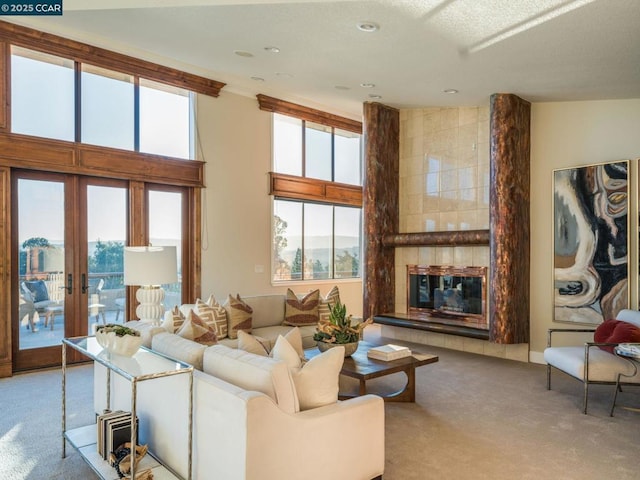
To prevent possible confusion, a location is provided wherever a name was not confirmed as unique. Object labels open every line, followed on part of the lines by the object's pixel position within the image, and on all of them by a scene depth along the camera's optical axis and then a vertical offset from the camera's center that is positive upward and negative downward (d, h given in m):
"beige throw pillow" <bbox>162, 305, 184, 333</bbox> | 3.72 -0.67
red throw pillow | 3.91 -0.83
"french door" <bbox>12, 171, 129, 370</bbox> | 4.99 -0.19
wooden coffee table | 3.51 -1.03
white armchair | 3.73 -1.08
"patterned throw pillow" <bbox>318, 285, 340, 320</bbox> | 5.52 -0.78
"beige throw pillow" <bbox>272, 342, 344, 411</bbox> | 2.34 -0.71
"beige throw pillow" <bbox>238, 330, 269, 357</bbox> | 2.66 -0.62
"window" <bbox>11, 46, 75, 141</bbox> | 4.95 +1.66
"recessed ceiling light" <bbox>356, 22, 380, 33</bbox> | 3.88 +1.86
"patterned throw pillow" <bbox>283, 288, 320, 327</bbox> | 5.43 -0.85
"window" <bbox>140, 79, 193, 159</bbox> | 5.93 +1.64
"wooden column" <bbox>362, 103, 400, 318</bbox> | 6.74 +0.58
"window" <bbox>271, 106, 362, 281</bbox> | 7.52 +0.71
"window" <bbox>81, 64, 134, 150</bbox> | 5.43 +1.65
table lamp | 3.73 -0.21
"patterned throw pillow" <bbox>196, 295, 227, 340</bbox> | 4.60 -0.76
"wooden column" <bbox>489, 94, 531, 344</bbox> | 5.44 +0.20
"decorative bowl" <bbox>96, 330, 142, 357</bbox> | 2.61 -0.59
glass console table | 2.23 -0.70
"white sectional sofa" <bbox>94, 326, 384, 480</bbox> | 2.00 -0.91
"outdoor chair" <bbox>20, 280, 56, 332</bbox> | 5.00 -0.63
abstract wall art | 4.84 -0.03
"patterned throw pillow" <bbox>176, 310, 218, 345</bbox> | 3.36 -0.68
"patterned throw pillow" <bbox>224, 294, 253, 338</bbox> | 4.78 -0.80
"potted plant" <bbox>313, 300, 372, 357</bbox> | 3.88 -0.80
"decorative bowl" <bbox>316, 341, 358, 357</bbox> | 3.85 -0.91
